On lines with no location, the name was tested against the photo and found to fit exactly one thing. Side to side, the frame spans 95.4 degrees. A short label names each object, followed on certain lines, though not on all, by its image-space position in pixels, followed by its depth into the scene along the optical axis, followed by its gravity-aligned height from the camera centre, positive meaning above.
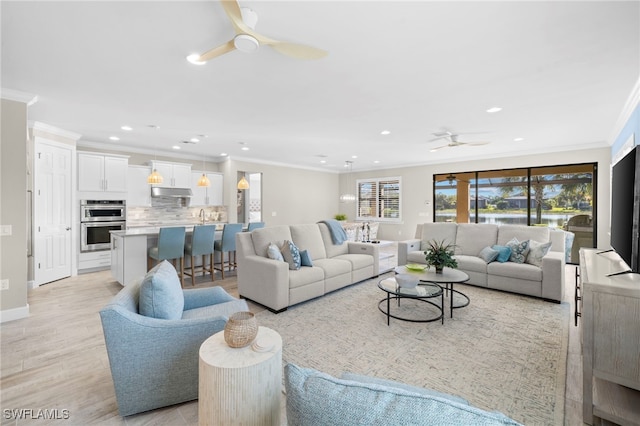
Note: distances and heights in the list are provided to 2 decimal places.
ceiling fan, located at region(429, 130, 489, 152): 4.97 +1.34
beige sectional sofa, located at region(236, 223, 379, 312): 3.47 -0.77
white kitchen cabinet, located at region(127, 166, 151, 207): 6.20 +0.48
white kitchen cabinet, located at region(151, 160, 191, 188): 6.60 +0.85
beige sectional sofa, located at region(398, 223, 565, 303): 3.81 -0.71
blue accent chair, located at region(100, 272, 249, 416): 1.70 -0.88
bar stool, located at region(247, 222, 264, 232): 5.48 -0.30
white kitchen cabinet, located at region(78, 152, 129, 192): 5.44 +0.71
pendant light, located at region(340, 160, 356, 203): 9.27 +0.78
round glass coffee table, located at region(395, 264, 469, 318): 3.31 -0.77
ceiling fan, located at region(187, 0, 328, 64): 1.80 +1.15
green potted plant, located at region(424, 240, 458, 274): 3.51 -0.59
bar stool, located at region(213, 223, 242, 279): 5.14 -0.56
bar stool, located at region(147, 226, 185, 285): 4.32 -0.55
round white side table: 1.33 -0.83
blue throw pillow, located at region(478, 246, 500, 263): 4.41 -0.66
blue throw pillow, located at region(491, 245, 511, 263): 4.33 -0.64
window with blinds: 9.34 +0.38
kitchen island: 4.39 -0.69
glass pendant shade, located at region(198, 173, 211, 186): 6.41 +0.60
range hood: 6.44 +0.38
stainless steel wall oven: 5.45 -0.25
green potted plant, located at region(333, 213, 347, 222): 9.78 -0.23
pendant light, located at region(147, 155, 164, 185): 5.58 +0.59
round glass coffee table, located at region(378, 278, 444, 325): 3.08 -0.88
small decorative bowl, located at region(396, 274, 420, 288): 3.13 -0.76
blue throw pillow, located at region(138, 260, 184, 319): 1.88 -0.58
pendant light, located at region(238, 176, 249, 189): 6.63 +0.58
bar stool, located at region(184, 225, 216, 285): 4.72 -0.57
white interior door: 4.56 -0.06
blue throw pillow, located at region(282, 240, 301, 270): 3.78 -0.59
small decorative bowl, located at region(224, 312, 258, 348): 1.46 -0.61
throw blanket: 4.88 -0.36
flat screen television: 1.99 +0.03
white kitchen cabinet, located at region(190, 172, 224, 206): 7.21 +0.46
